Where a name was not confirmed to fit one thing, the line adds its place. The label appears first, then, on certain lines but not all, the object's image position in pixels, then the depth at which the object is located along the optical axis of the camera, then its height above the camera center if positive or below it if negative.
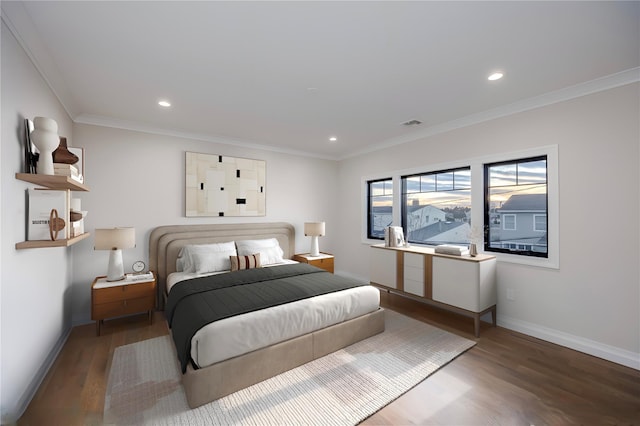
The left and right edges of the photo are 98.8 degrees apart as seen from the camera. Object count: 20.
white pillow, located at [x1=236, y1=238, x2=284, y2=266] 4.00 -0.52
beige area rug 1.86 -1.36
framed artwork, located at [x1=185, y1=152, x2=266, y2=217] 4.07 +0.46
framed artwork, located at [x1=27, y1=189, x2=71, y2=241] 1.91 +0.03
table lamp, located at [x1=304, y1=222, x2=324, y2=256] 4.83 -0.31
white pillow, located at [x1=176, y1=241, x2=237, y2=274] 3.56 -0.58
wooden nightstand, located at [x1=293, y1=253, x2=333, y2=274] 4.64 -0.78
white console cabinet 3.05 -0.80
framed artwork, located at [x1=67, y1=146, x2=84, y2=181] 2.60 +0.55
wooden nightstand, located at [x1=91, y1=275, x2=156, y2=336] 2.99 -0.95
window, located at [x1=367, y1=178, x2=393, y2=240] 4.87 +0.15
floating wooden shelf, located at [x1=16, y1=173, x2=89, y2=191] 1.76 +0.23
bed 2.01 -0.98
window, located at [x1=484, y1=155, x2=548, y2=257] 3.05 +0.09
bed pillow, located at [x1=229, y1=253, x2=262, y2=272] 3.67 -0.65
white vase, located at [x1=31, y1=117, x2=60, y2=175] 1.87 +0.51
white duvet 2.02 -0.93
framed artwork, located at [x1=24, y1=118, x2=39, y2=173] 1.89 +0.46
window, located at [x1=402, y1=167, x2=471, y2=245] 3.79 +0.12
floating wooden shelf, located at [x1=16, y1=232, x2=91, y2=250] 1.76 -0.20
